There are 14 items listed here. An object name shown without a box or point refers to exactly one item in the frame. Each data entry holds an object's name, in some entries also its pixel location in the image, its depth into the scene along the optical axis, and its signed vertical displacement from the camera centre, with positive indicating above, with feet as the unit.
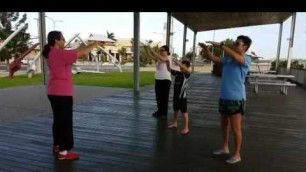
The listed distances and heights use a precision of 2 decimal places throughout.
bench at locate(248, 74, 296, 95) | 35.36 -3.16
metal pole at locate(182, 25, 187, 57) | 64.08 +2.31
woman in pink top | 11.69 -1.29
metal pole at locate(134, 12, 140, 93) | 34.01 +0.12
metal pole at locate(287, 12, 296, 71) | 54.28 +1.67
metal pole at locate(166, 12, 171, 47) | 48.30 +3.35
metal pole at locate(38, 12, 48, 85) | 36.78 +1.71
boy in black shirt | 16.74 -1.79
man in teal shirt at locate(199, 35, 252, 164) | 11.98 -1.16
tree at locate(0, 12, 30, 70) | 84.87 +2.30
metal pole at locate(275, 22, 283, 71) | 65.24 +3.63
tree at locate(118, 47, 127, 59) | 150.95 -0.31
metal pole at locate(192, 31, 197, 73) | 74.71 +2.82
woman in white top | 19.22 -1.76
